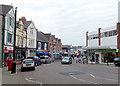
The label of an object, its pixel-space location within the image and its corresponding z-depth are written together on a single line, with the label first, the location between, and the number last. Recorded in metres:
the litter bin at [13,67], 20.22
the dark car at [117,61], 34.41
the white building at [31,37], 46.34
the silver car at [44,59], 41.44
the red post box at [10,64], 22.78
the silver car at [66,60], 41.34
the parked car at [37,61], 32.82
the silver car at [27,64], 24.17
